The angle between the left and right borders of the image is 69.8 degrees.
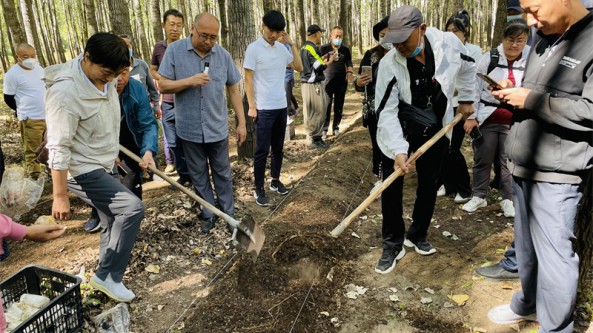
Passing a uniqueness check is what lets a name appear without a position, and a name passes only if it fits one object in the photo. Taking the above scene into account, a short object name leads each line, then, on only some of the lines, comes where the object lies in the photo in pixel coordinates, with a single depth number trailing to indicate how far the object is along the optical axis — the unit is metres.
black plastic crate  2.71
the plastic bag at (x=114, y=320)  3.17
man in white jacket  3.40
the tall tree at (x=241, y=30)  6.68
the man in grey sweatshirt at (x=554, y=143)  2.27
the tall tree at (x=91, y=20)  10.03
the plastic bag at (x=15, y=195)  3.55
